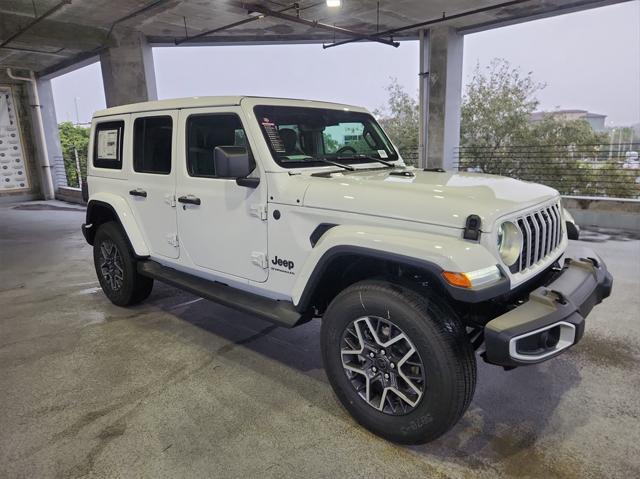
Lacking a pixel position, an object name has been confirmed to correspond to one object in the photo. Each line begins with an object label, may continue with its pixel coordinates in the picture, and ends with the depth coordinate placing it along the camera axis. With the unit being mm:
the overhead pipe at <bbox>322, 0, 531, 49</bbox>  6891
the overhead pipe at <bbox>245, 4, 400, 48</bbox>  7164
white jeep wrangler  1854
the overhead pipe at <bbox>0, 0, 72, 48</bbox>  7101
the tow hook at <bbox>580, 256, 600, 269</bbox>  2400
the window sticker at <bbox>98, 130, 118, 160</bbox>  3635
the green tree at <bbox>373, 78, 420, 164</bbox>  14148
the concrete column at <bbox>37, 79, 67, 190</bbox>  13609
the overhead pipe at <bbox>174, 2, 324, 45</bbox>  7377
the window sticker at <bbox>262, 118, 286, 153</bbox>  2602
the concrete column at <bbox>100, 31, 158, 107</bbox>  9375
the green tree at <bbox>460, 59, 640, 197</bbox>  11398
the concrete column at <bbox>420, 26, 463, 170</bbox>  8742
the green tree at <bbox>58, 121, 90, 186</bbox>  19623
